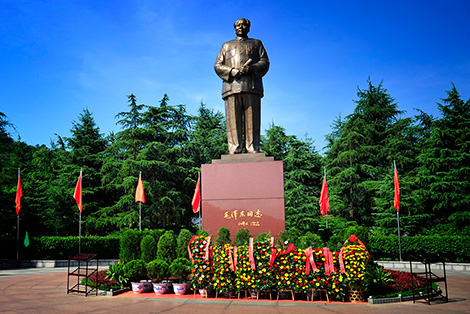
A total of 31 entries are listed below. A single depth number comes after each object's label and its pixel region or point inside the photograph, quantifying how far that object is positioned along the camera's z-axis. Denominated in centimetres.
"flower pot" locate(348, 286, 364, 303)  596
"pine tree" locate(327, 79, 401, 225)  2220
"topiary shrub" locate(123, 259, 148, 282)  692
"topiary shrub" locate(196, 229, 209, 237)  707
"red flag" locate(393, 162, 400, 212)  1377
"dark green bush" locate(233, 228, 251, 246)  647
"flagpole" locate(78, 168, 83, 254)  1614
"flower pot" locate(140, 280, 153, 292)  681
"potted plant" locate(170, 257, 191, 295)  658
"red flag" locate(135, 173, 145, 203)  1656
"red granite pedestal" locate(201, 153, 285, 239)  742
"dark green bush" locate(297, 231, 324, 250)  634
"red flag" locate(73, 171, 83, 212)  1512
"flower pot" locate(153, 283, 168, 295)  664
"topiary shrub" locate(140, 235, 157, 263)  740
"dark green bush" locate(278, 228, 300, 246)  650
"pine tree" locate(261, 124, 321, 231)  2202
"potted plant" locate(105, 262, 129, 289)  707
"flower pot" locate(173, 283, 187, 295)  657
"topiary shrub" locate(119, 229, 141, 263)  766
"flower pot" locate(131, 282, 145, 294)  675
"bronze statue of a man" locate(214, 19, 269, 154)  823
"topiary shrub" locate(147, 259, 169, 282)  673
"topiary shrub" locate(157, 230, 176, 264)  729
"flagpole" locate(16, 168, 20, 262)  1523
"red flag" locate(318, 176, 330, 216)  1491
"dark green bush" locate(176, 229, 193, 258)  728
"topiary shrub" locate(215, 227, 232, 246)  679
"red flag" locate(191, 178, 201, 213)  1712
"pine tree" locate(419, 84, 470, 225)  1619
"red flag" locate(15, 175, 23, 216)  1497
